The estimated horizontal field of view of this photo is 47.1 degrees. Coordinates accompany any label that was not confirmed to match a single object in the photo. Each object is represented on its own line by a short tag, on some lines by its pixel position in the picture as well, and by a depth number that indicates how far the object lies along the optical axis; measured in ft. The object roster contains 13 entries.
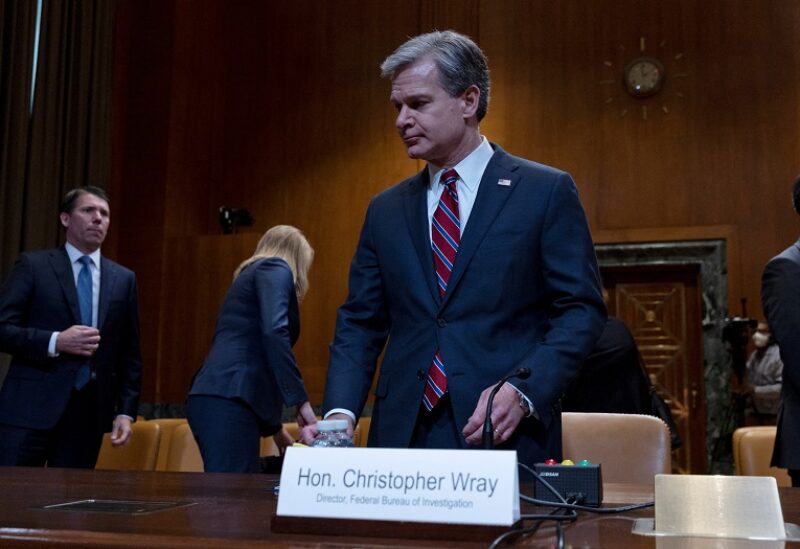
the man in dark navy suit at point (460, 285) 5.95
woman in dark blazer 10.52
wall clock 26.08
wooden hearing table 2.94
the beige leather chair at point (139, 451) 11.01
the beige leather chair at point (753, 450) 8.45
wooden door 25.21
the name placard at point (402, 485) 2.97
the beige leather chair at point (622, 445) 7.00
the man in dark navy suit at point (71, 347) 11.49
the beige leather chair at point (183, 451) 10.76
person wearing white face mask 22.45
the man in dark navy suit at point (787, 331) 8.06
